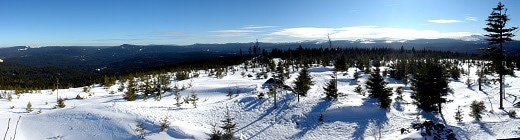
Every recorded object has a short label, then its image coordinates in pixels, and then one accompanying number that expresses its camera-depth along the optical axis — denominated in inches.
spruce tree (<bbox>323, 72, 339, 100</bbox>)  1072.2
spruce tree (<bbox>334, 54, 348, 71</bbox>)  2565.5
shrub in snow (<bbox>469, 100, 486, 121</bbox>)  921.4
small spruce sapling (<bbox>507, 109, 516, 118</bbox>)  967.2
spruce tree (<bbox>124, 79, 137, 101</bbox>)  1095.2
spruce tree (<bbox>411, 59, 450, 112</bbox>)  1000.9
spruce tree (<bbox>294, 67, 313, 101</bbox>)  1135.5
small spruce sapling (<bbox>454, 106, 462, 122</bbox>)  925.2
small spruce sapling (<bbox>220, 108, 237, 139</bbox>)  745.6
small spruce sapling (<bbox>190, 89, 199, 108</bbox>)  1037.0
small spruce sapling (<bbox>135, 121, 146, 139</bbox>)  708.0
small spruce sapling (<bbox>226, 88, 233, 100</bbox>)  1173.0
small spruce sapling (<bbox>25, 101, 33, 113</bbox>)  831.8
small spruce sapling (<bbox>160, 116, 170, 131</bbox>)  754.8
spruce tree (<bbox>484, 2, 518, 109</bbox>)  1088.2
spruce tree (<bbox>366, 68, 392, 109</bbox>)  993.5
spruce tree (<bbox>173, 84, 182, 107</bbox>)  1025.4
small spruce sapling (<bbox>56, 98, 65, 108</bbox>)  939.3
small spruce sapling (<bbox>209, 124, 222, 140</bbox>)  732.7
